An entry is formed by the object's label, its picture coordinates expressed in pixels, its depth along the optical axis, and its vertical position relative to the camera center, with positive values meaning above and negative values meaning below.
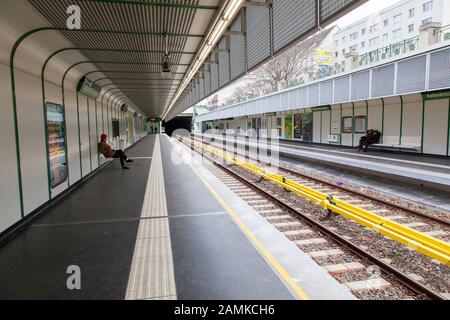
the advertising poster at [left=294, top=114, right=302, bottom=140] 24.17 -0.02
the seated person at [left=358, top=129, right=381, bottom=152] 15.38 -0.58
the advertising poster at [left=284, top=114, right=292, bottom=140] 25.83 -0.01
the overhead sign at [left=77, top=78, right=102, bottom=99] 8.50 +1.20
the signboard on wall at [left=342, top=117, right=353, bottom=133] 17.69 +0.11
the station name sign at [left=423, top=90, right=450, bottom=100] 11.88 +1.21
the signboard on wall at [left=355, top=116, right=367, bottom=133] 16.58 +0.12
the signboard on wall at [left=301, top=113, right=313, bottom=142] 22.25 -0.02
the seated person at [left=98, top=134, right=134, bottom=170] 10.88 -0.74
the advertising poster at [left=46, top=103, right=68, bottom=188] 6.32 -0.32
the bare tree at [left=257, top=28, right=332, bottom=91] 28.10 +6.27
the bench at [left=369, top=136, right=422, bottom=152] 13.45 -0.83
